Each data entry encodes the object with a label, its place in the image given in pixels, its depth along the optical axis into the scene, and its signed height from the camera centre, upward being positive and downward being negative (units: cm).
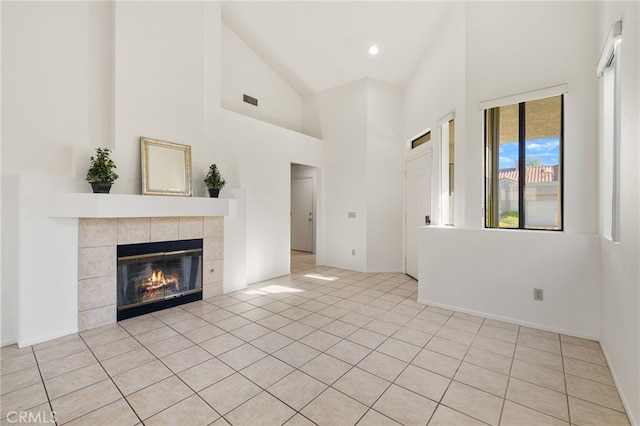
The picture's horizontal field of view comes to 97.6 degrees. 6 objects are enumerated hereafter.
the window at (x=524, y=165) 295 +54
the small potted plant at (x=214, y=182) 386 +42
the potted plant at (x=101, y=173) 286 +39
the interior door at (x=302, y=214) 783 -6
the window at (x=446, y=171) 390 +59
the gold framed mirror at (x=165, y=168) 333 +55
